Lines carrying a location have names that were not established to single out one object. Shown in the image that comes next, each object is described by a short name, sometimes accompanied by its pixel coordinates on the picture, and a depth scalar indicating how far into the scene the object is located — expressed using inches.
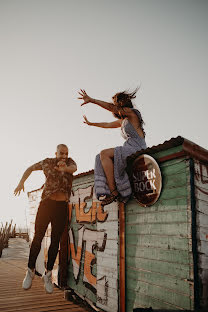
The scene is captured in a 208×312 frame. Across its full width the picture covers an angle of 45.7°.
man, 196.8
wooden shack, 115.0
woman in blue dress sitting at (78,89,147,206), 154.6
